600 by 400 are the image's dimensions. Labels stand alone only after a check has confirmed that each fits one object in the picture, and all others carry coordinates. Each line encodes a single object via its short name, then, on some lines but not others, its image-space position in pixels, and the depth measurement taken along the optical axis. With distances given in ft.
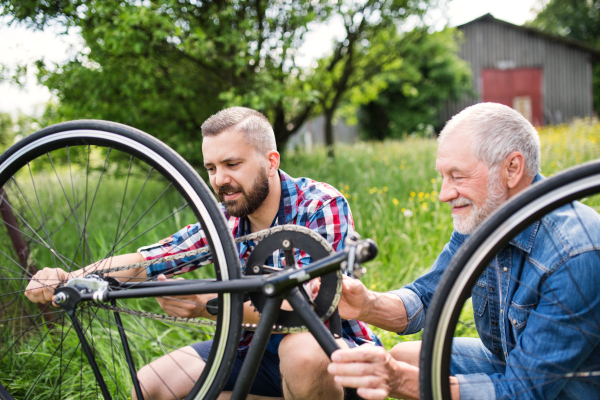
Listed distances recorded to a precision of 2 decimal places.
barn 62.28
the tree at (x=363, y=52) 19.67
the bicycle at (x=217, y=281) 4.12
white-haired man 3.81
